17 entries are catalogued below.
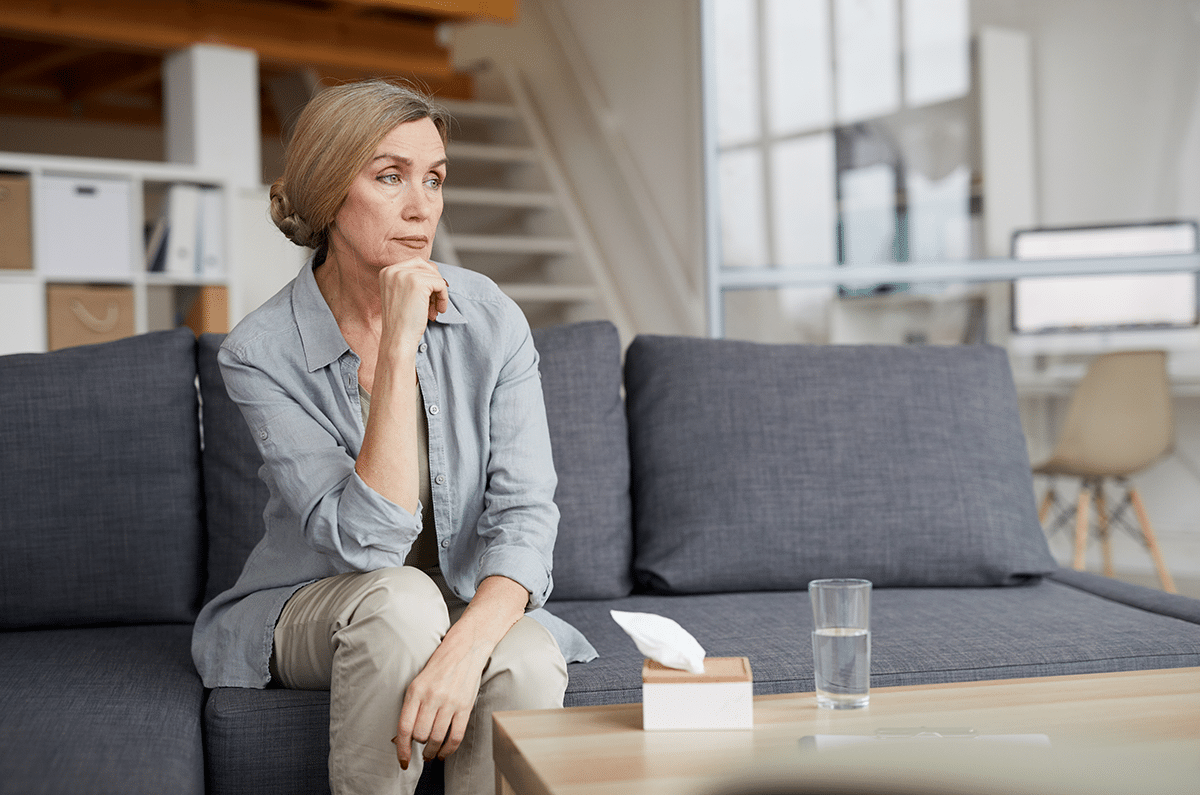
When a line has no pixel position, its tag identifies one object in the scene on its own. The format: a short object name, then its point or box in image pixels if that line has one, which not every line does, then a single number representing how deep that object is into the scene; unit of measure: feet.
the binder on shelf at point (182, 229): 14.62
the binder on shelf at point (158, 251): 14.57
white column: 15.38
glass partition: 12.32
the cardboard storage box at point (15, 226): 13.60
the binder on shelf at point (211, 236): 14.92
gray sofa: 4.91
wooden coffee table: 3.03
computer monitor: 11.98
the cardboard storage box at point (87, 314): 13.99
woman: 4.03
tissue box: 3.43
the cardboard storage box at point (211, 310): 14.97
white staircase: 18.38
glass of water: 3.53
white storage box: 13.94
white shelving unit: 13.71
